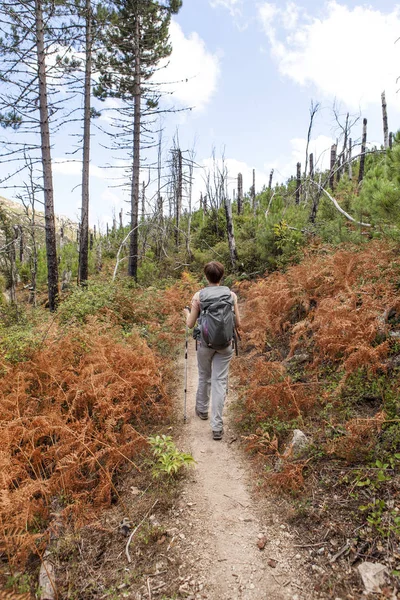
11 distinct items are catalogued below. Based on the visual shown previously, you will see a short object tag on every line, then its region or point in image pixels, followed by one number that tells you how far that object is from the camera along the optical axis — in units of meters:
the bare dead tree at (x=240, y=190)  25.49
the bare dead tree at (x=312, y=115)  16.89
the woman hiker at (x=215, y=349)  4.79
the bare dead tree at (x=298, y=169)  32.06
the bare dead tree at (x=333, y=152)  23.80
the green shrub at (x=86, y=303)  8.82
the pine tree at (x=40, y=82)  11.27
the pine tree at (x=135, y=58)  15.45
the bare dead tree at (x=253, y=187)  35.97
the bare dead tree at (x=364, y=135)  28.15
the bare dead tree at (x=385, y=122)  26.81
